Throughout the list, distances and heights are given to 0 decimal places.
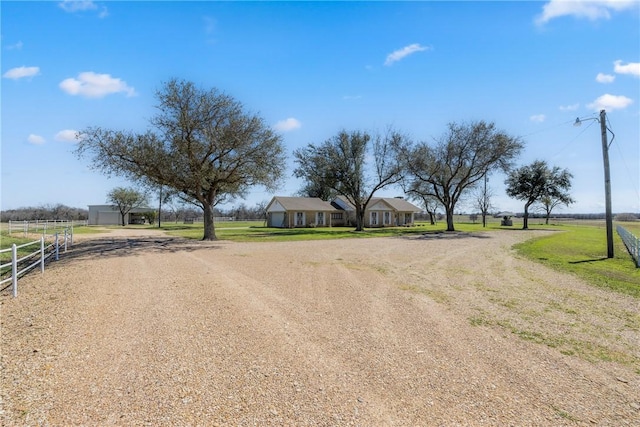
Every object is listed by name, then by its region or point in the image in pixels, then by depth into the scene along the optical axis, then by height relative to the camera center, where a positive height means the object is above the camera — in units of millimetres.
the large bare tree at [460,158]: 32781 +5722
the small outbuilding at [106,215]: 62344 +878
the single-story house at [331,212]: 43625 +860
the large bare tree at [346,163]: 36344 +5686
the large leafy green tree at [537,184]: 44719 +4292
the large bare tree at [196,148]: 18641 +3837
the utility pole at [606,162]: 15734 +2415
